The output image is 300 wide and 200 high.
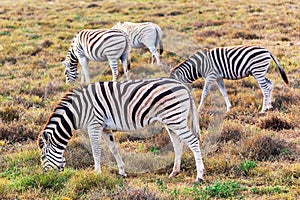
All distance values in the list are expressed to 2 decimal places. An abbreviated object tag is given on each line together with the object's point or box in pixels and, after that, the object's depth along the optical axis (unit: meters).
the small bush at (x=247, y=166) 12.93
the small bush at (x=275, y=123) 17.03
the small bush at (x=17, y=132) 16.52
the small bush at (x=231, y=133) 15.74
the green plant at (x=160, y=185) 11.77
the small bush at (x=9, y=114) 18.25
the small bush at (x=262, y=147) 14.13
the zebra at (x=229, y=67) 19.73
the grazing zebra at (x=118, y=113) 12.48
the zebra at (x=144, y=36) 28.24
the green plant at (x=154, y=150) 15.22
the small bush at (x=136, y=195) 10.59
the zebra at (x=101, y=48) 23.28
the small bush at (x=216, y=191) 11.13
